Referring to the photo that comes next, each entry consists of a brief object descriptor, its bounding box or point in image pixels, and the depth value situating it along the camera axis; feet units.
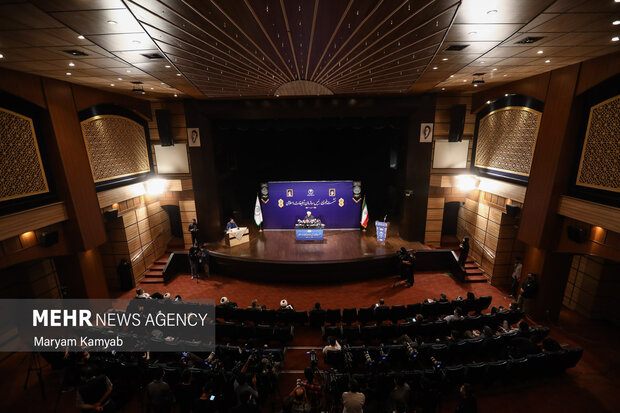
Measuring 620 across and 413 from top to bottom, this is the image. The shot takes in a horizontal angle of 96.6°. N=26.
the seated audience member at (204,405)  14.11
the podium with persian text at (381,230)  39.96
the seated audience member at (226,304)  26.20
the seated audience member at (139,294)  26.14
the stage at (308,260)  34.99
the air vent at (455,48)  18.07
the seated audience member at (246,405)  13.78
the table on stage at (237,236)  40.14
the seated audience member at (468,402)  14.20
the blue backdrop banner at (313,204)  46.88
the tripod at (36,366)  19.13
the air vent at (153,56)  18.84
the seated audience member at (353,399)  14.29
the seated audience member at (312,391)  15.34
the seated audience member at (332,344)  20.37
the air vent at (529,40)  16.93
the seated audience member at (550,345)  20.46
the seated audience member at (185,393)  15.70
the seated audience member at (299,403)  13.88
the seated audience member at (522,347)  20.13
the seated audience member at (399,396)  15.37
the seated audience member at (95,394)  14.79
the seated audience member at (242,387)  14.29
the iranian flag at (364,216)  44.93
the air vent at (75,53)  17.76
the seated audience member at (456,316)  23.59
